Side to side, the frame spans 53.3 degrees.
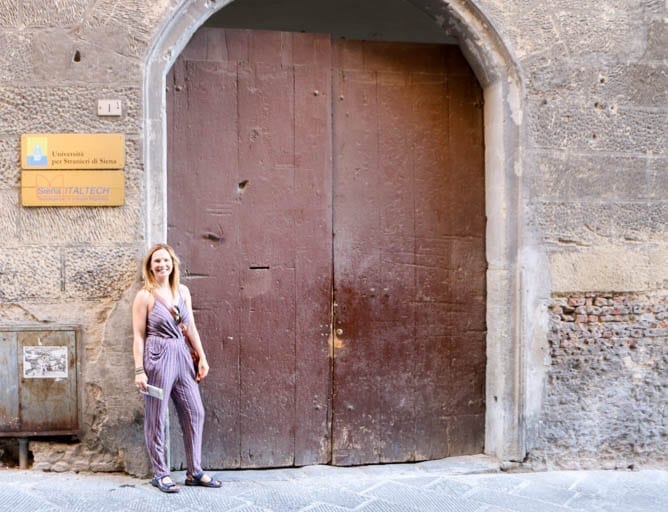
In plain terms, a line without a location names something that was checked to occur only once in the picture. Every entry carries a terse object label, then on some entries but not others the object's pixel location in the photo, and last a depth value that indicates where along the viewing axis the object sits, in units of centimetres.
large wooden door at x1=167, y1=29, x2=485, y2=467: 380
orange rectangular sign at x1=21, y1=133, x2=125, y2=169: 344
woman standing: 325
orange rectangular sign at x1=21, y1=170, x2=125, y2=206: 344
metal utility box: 343
